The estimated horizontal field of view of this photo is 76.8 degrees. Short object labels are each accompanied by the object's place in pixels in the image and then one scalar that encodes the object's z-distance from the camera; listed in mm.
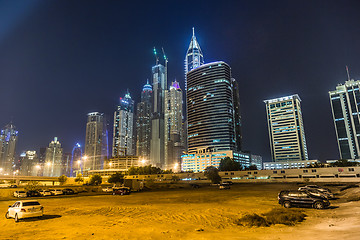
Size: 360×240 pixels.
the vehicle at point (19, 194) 41969
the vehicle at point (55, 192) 47159
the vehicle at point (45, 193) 45075
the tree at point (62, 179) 87938
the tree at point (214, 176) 95462
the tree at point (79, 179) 89769
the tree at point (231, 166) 137750
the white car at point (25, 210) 16953
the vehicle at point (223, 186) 57294
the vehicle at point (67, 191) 48994
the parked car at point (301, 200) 20578
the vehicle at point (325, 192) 21936
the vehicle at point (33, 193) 43547
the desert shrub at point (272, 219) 14516
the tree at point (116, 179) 90125
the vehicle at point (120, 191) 44000
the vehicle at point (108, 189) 53066
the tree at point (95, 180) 87812
